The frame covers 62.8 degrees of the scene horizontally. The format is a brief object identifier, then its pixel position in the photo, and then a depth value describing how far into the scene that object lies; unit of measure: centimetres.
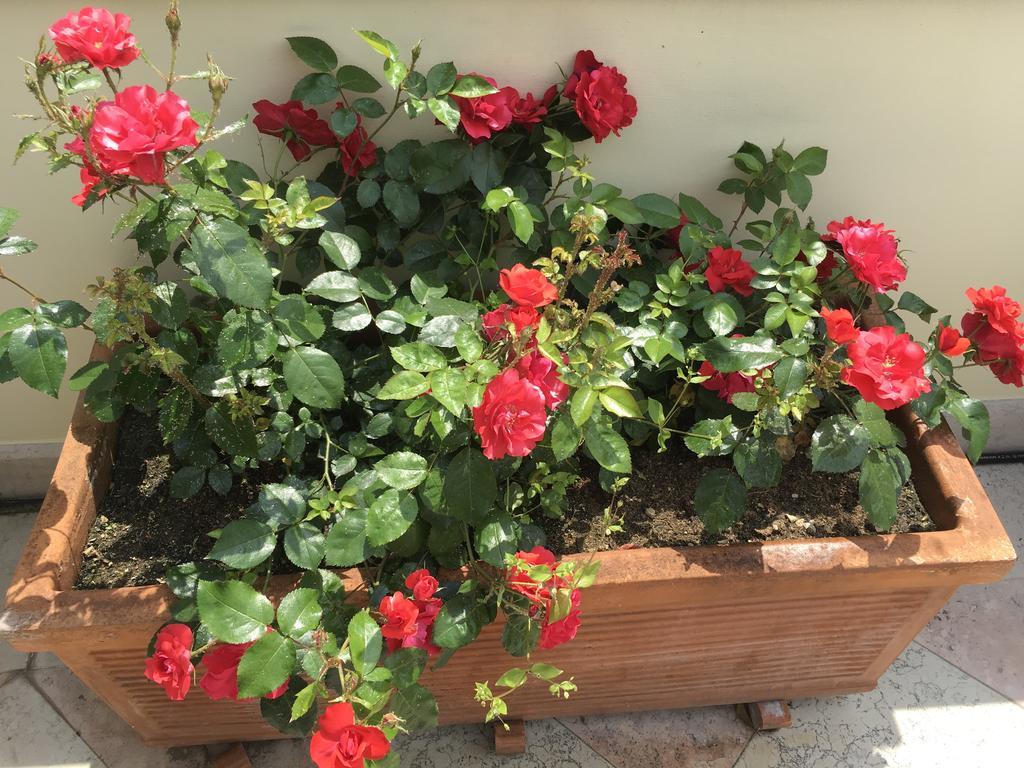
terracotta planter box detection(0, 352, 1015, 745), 115
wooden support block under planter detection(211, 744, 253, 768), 141
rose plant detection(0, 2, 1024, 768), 95
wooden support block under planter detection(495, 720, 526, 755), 142
